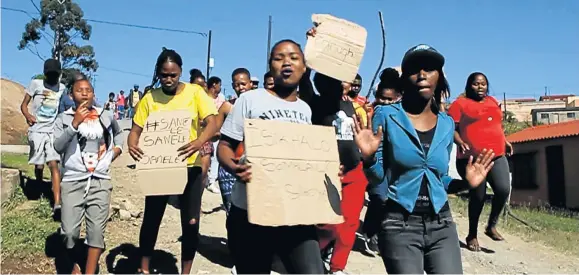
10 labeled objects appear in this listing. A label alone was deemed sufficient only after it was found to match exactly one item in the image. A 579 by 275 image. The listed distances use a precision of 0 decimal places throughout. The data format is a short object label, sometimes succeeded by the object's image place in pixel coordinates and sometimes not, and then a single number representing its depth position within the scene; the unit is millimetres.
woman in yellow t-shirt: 5035
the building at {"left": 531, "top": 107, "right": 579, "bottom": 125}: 47281
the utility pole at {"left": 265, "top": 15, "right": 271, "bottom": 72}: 30689
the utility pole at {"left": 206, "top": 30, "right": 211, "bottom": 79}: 30578
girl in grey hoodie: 5121
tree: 37531
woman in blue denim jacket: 3268
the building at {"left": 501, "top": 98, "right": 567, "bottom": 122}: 75062
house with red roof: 22641
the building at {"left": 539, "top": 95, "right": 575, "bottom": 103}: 80925
